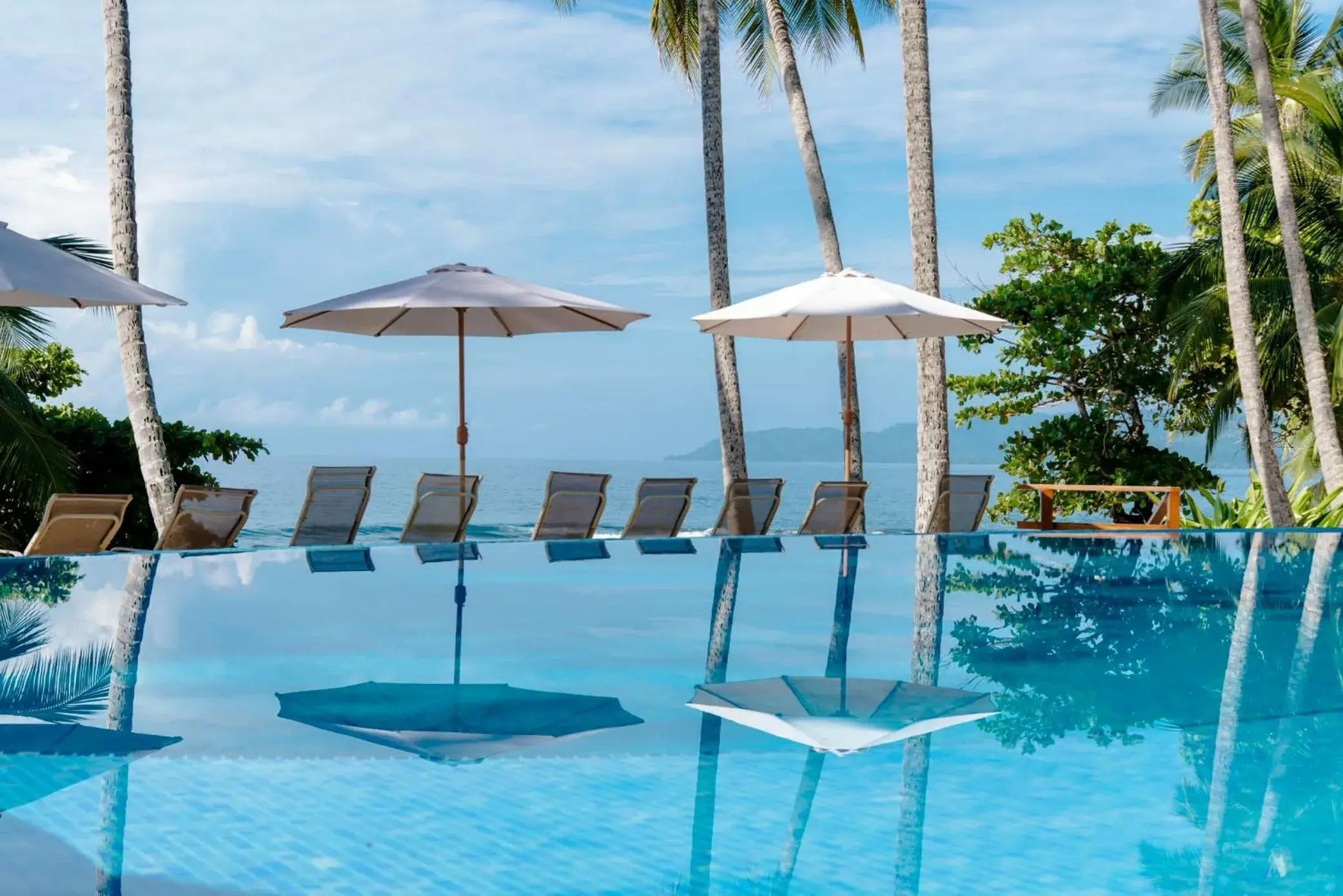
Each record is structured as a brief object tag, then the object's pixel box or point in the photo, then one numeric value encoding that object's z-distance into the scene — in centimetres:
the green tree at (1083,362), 1714
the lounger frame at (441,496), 1045
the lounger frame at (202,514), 904
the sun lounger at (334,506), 1000
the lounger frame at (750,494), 1143
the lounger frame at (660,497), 1087
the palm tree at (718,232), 1545
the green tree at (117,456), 1312
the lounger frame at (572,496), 1058
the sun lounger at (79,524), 861
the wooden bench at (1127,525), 1224
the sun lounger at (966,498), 1157
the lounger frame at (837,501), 1119
